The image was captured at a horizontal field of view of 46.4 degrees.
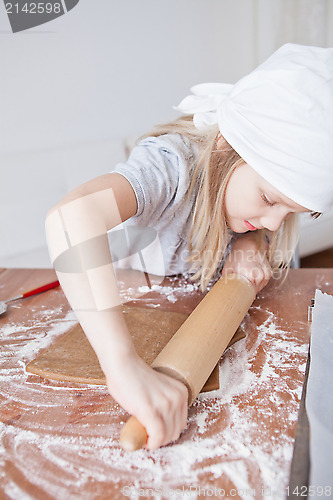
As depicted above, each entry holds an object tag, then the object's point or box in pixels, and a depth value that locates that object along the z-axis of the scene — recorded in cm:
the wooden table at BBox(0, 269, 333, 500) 47
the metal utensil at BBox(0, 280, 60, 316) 92
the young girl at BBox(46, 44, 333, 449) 54
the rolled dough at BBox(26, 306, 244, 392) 66
